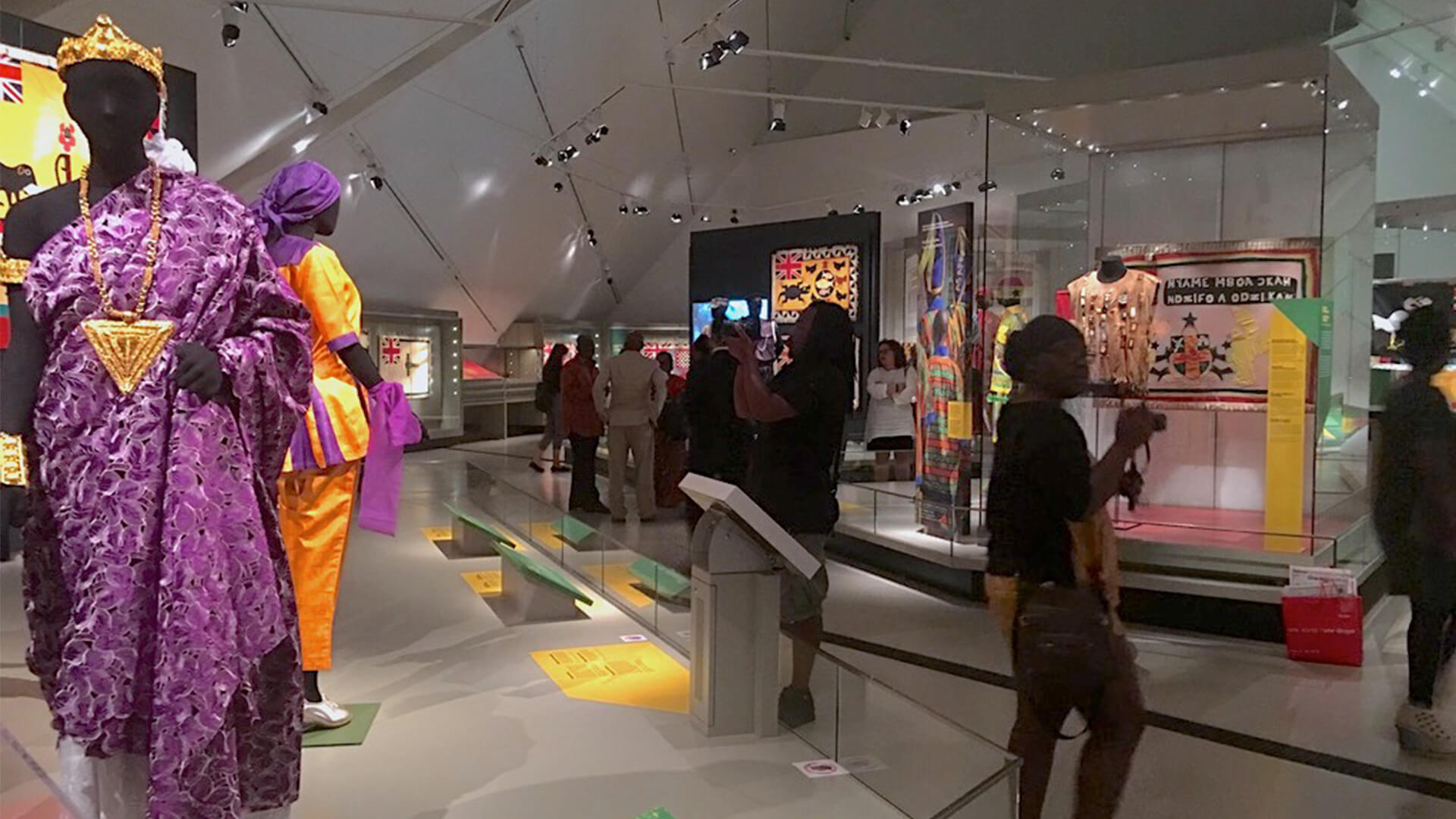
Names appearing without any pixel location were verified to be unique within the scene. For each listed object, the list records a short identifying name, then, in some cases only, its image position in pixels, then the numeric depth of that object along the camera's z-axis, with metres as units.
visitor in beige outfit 6.82
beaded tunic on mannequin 5.38
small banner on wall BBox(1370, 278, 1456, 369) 3.65
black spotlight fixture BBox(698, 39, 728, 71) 6.86
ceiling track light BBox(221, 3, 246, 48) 5.47
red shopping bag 4.18
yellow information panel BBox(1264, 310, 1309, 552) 4.89
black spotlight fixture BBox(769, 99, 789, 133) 9.02
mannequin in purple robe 1.57
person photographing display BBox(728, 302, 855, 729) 2.95
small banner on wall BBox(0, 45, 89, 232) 2.75
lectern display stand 2.90
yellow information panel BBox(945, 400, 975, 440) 6.12
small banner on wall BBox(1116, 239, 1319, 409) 5.63
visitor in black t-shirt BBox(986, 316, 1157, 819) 1.84
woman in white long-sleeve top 7.73
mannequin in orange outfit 2.62
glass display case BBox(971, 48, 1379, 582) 4.77
